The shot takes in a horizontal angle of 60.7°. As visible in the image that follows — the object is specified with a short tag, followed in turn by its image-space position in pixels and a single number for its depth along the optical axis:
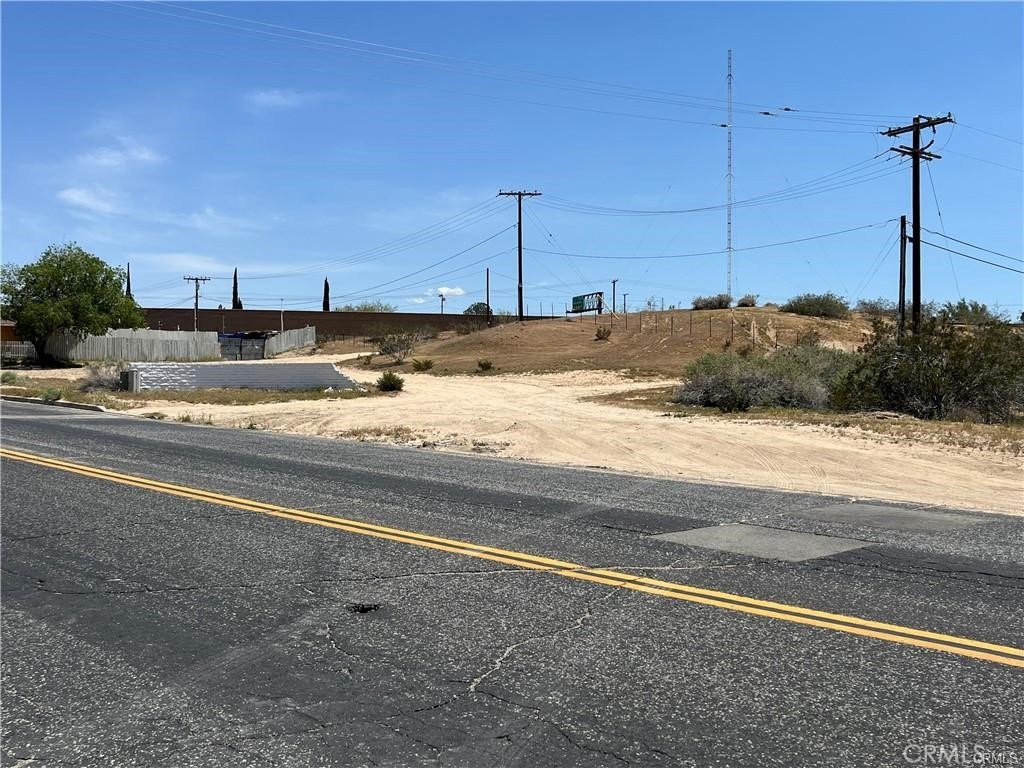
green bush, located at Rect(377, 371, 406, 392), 37.09
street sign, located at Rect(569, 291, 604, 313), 84.31
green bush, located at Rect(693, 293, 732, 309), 76.94
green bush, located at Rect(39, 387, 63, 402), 33.97
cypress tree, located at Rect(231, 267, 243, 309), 118.74
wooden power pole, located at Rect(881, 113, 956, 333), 30.62
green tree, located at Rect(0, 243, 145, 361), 57.38
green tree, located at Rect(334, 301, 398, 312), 106.44
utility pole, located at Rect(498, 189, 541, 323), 74.75
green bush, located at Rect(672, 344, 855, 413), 25.14
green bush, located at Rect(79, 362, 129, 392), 38.66
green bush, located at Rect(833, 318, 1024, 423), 23.00
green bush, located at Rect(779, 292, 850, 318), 72.38
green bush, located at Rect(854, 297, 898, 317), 79.64
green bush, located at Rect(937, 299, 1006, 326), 41.31
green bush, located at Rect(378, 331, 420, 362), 63.18
